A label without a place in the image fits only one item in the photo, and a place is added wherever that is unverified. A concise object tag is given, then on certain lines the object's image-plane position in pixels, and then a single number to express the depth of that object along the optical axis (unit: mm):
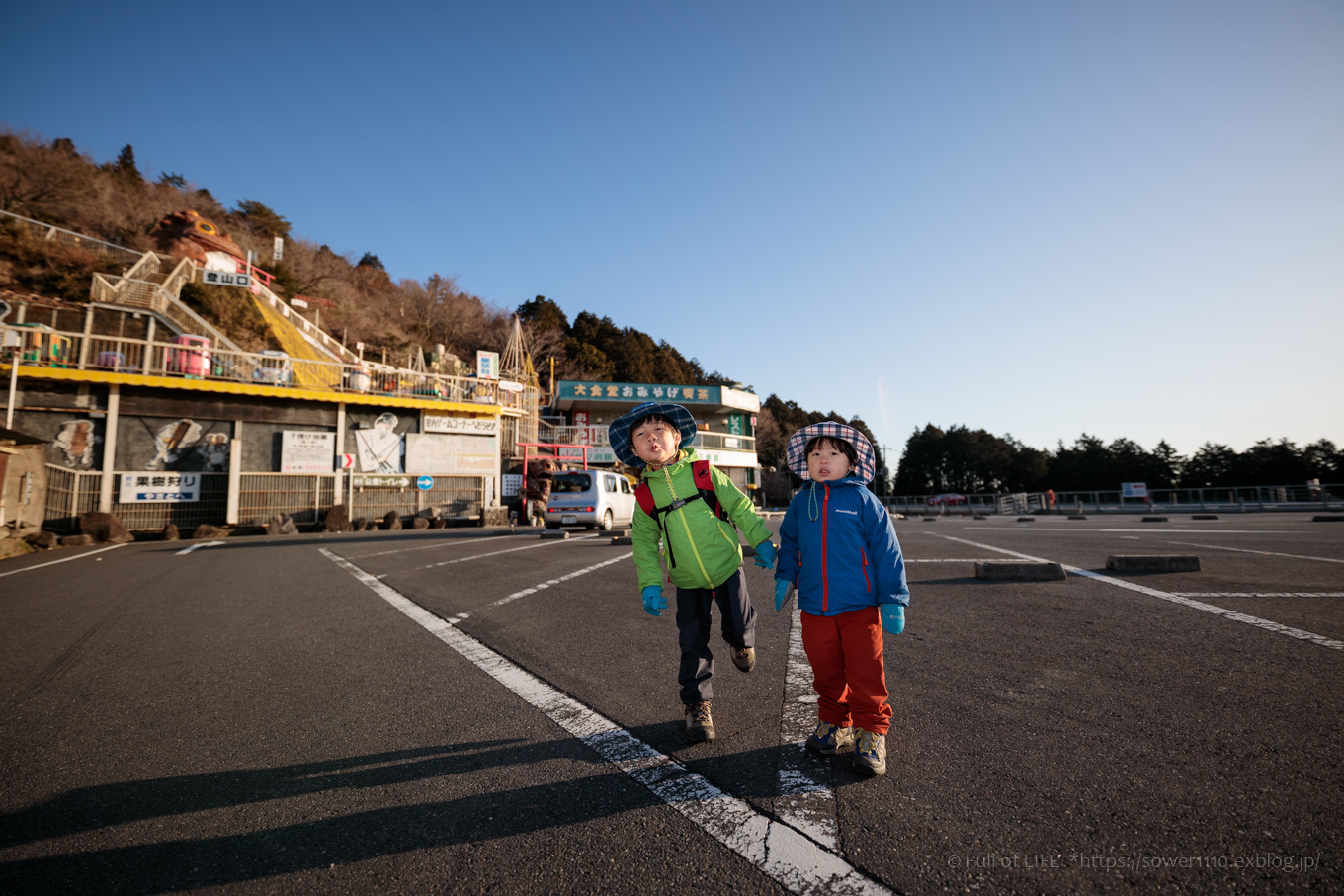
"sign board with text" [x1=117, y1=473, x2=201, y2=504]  16266
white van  13766
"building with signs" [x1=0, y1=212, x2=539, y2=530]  15836
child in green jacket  2598
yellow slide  24016
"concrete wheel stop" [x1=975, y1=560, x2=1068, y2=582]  5633
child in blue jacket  2207
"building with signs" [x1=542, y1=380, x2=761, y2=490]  38625
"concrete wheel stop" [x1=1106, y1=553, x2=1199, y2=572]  5766
